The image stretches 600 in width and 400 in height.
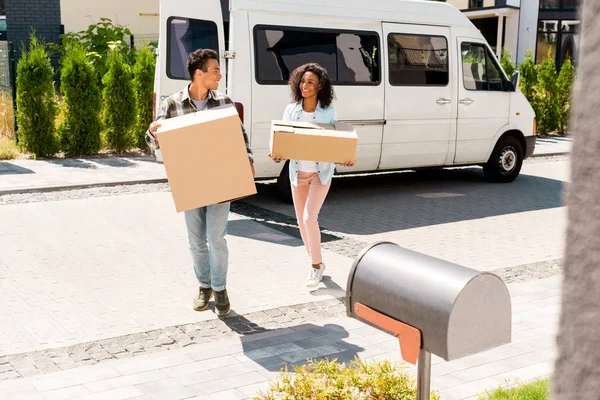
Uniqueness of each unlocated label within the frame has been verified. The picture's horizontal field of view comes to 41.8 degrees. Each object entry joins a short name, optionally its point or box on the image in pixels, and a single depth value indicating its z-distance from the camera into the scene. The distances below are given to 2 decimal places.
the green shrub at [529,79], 19.80
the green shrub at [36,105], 13.67
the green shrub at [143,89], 14.74
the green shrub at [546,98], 19.95
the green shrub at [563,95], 19.97
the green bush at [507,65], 18.98
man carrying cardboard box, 5.46
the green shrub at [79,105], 13.93
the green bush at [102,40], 18.78
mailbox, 2.31
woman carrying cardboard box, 6.44
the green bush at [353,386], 3.14
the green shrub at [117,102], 14.48
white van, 9.84
